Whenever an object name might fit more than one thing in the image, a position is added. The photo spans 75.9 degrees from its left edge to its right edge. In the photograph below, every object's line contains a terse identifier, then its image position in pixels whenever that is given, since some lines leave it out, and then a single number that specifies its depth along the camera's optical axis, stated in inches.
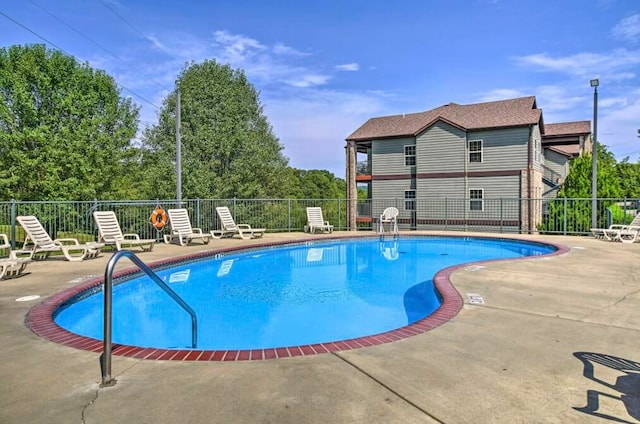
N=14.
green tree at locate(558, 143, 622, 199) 692.1
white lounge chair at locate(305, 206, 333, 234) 647.1
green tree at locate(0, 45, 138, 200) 780.6
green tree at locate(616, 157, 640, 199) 1408.6
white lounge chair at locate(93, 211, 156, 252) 400.2
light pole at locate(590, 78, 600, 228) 543.2
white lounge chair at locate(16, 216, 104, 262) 338.0
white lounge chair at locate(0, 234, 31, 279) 267.4
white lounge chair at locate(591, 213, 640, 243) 491.8
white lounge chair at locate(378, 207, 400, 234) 634.2
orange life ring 482.0
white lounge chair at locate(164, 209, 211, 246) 490.3
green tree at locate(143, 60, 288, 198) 944.3
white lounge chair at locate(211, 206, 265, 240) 579.5
